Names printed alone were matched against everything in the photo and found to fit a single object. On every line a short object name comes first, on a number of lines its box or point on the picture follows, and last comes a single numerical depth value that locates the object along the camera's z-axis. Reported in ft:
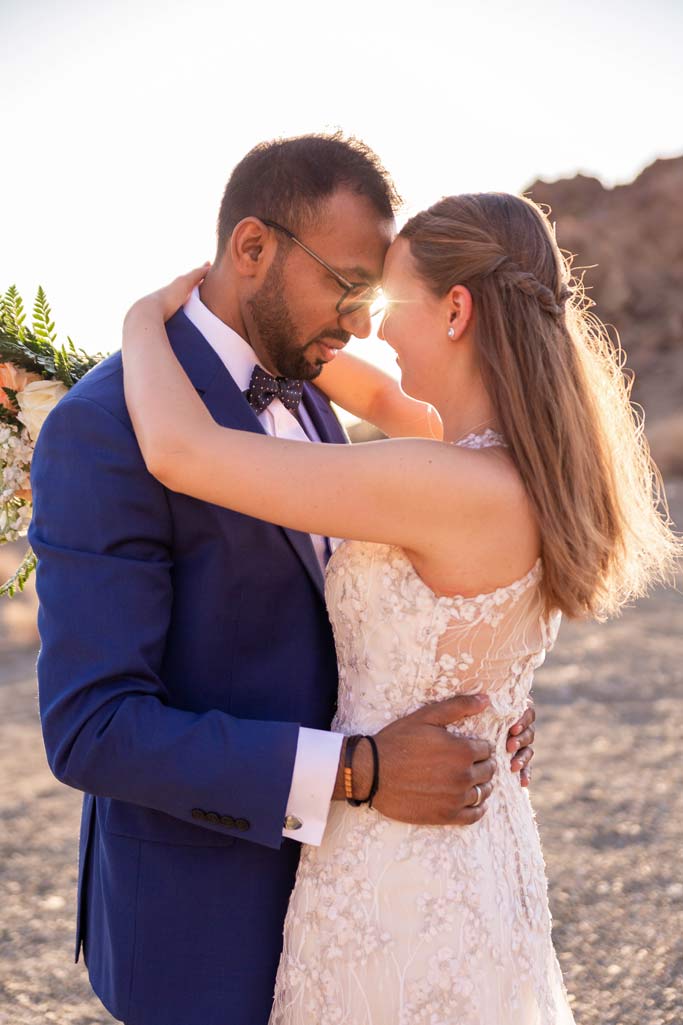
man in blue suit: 6.48
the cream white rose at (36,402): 8.25
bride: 6.69
